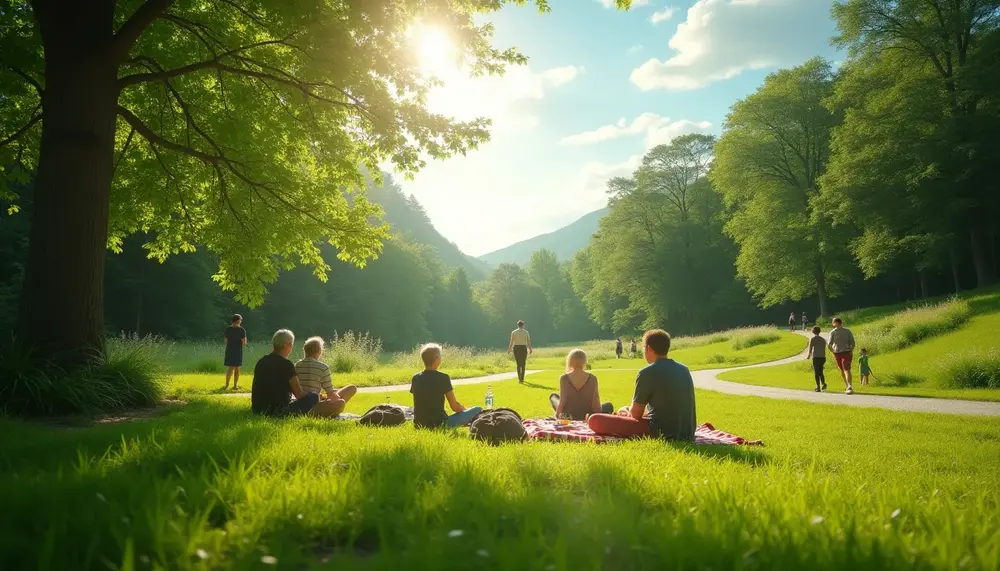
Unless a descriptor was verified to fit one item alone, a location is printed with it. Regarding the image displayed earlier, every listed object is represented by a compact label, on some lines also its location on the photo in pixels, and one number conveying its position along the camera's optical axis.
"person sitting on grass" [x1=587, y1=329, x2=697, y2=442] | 6.41
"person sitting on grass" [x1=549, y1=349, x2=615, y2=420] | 8.52
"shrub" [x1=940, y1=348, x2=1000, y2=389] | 14.23
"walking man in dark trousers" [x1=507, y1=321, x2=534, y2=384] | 19.17
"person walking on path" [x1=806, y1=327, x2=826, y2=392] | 15.62
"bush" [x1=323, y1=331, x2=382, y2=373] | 20.44
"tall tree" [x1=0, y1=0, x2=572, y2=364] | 7.70
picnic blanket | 6.50
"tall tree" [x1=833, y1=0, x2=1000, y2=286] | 27.80
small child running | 16.08
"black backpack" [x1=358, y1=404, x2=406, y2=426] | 6.94
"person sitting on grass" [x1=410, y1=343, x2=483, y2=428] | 7.04
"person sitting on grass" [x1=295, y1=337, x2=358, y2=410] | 8.56
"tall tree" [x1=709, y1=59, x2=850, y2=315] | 38.47
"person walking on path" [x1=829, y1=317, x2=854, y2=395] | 15.75
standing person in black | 13.92
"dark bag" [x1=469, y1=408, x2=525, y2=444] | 5.85
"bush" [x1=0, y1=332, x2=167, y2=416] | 6.91
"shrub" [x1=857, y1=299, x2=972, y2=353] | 20.62
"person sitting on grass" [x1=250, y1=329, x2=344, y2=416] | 7.56
